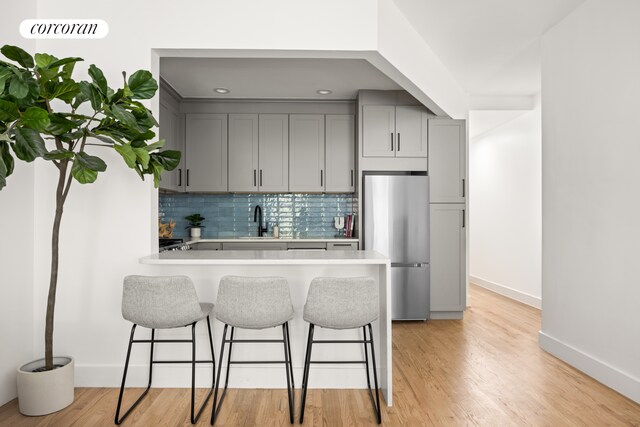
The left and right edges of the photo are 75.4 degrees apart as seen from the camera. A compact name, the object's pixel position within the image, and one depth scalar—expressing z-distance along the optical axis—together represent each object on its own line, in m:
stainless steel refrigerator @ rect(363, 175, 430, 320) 4.57
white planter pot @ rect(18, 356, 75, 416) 2.40
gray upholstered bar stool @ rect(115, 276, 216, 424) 2.40
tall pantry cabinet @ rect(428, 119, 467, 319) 4.71
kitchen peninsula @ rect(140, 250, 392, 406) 2.85
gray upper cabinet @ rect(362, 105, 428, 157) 4.76
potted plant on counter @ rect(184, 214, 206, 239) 5.23
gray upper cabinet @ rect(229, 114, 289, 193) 5.16
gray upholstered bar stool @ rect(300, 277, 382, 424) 2.35
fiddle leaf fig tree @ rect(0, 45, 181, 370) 2.00
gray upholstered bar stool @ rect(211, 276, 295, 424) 2.35
